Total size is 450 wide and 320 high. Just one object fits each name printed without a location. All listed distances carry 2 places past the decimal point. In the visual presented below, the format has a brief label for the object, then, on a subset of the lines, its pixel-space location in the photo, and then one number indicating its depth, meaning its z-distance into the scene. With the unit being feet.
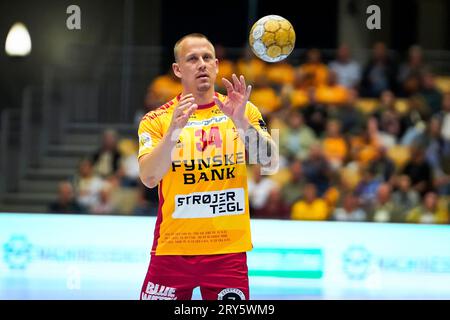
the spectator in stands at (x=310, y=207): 41.39
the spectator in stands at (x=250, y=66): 49.24
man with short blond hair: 19.51
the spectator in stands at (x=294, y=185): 42.63
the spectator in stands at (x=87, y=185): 43.29
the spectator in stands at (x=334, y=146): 44.68
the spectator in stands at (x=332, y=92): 48.26
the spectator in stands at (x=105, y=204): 42.78
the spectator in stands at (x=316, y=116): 46.03
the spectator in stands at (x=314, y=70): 49.14
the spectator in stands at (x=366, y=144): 44.88
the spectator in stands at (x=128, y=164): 44.50
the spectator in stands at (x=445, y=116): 45.51
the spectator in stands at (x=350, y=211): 41.42
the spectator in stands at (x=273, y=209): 41.04
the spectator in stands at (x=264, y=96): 47.70
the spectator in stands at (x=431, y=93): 47.60
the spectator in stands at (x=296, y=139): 45.06
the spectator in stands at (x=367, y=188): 42.22
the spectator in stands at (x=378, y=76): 49.26
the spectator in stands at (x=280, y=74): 49.42
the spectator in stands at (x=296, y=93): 47.57
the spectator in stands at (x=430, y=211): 41.50
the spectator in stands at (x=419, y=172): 43.34
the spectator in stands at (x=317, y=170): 43.50
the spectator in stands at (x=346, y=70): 49.49
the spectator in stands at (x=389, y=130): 45.85
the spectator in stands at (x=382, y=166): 43.80
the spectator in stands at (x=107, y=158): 45.19
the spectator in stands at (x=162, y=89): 46.83
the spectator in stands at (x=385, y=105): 46.98
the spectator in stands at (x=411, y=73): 49.08
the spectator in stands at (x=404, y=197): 41.81
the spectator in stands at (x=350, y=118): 46.42
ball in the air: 21.30
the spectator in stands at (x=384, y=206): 41.39
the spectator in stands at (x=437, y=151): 43.48
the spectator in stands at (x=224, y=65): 49.29
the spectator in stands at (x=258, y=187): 42.27
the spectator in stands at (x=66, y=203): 42.27
